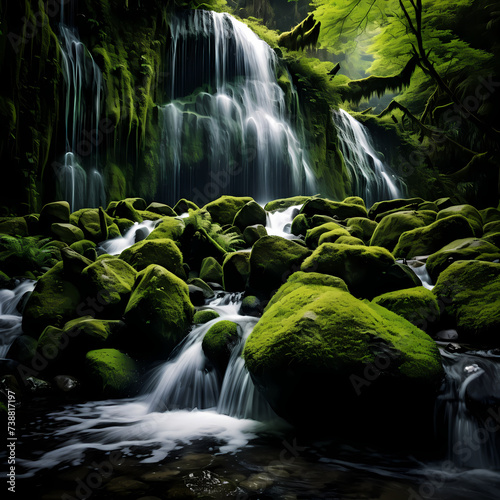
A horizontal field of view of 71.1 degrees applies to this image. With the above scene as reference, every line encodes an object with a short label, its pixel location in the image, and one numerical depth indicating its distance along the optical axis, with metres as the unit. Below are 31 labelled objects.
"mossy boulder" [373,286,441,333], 4.70
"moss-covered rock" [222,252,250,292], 7.14
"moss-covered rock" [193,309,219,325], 5.78
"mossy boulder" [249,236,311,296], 6.29
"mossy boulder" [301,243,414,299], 5.40
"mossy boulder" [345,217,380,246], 9.23
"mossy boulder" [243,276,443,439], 3.12
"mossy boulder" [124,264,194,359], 5.04
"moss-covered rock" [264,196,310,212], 13.50
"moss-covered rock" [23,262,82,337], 5.62
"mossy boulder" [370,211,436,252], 8.42
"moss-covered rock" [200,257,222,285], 7.72
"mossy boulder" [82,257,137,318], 5.71
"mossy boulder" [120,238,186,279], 7.05
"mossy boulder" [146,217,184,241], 8.98
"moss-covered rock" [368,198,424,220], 11.77
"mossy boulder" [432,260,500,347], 4.20
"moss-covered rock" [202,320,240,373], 4.74
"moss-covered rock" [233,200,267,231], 10.30
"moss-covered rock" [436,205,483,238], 8.09
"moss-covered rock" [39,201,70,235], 9.48
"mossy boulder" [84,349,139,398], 4.57
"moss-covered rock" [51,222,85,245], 9.18
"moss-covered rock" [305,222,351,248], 8.52
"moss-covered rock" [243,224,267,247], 9.30
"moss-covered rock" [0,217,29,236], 9.30
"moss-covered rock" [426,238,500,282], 5.91
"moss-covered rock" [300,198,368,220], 11.02
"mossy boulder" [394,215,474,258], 7.23
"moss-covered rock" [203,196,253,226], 10.97
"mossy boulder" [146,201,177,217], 11.87
